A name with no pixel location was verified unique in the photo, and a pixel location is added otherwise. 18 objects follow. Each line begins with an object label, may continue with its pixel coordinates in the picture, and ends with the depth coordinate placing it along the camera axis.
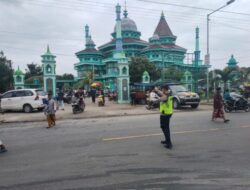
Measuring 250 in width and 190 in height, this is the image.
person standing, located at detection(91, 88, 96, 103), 29.15
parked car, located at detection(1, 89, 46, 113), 19.58
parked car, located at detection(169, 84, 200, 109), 19.66
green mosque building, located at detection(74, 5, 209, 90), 61.97
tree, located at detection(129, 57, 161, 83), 45.66
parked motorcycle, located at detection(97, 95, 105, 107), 24.09
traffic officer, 7.37
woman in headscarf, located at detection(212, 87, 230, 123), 12.55
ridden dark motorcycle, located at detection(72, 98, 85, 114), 18.19
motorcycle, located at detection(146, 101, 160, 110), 19.95
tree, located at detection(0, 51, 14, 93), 42.12
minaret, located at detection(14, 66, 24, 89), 28.22
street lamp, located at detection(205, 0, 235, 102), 22.26
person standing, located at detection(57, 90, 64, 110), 21.33
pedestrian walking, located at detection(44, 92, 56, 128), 11.86
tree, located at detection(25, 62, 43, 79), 71.25
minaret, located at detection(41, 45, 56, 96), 27.16
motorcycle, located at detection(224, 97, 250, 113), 16.94
